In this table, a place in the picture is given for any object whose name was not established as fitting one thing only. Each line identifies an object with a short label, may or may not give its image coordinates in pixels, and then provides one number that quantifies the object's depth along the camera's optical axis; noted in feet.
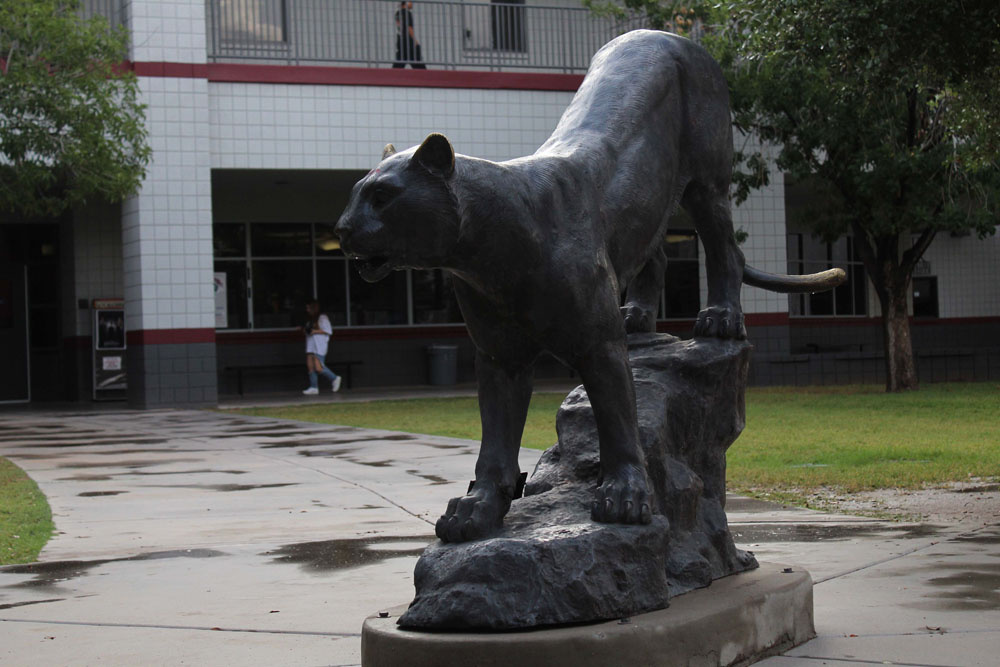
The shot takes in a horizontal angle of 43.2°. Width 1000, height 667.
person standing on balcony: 77.10
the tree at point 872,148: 43.09
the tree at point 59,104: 49.06
